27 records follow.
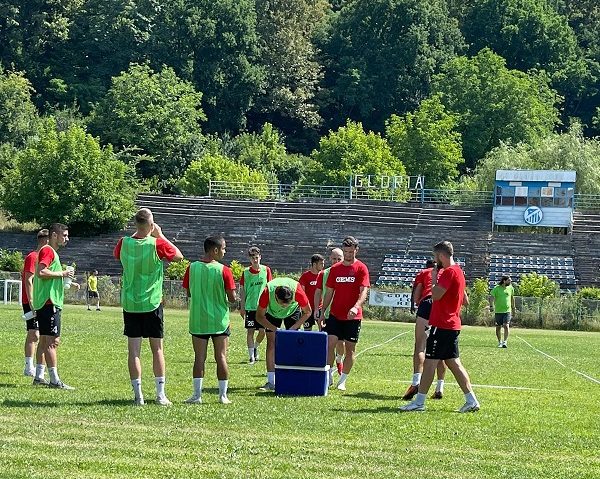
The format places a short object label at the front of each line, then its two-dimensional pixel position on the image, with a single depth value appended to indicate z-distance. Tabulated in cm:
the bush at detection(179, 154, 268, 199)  9019
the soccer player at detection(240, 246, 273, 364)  2162
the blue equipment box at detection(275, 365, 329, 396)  1708
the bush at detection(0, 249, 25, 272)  6222
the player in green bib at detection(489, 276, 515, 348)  3503
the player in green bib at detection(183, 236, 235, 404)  1550
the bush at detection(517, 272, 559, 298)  5628
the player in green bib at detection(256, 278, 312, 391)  1772
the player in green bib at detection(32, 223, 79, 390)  1716
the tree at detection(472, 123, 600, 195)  8419
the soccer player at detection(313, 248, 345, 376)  1862
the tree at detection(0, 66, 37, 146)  9581
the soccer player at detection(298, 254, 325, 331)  2034
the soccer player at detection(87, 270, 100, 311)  5189
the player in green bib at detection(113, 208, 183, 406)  1501
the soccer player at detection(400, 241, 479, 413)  1549
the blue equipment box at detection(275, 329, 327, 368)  1698
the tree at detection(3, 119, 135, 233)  7212
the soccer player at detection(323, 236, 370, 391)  1784
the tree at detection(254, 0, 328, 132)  11625
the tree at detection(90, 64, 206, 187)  9538
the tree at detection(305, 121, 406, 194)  9469
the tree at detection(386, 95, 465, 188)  9931
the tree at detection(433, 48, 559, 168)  10662
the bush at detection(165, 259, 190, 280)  6091
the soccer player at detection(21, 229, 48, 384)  1761
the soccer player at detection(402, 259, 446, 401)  1816
